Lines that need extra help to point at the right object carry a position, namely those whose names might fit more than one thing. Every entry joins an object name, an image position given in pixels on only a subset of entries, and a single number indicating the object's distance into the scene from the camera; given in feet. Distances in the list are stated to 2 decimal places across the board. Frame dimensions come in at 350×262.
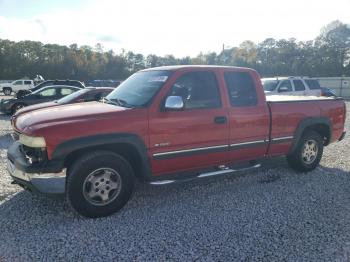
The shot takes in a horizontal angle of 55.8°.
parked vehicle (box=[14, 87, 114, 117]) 33.73
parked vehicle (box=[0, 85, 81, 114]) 45.62
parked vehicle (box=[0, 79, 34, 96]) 125.23
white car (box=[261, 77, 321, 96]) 45.63
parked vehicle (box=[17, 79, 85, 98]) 60.57
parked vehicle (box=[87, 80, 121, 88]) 115.91
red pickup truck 12.73
